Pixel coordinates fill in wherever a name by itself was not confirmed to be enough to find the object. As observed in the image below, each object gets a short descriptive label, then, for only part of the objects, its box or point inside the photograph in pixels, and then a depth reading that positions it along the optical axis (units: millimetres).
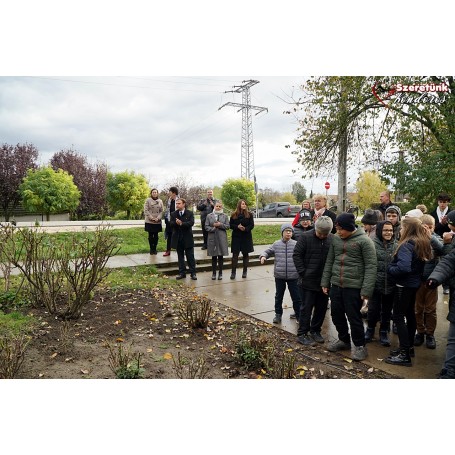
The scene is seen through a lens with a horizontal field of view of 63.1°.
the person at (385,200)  6215
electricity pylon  27630
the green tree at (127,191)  20750
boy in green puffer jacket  3898
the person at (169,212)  8906
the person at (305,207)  5590
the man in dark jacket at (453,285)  3418
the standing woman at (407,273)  3812
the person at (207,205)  9891
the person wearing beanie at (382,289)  4293
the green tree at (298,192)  48625
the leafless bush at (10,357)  3273
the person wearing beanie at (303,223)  5180
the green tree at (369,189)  37031
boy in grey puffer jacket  5105
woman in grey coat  7746
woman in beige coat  9258
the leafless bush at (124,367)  3465
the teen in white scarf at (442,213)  6180
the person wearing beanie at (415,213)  4755
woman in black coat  7705
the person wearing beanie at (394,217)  4664
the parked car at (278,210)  30531
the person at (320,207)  5660
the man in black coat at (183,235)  7677
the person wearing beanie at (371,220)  4852
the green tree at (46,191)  18409
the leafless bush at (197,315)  4723
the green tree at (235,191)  25188
